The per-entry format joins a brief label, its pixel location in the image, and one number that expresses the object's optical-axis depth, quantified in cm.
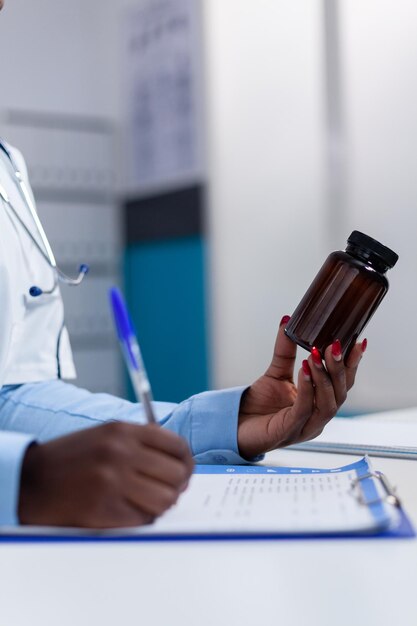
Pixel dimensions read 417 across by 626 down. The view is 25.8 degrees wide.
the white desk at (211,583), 45
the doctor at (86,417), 54
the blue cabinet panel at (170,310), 307
